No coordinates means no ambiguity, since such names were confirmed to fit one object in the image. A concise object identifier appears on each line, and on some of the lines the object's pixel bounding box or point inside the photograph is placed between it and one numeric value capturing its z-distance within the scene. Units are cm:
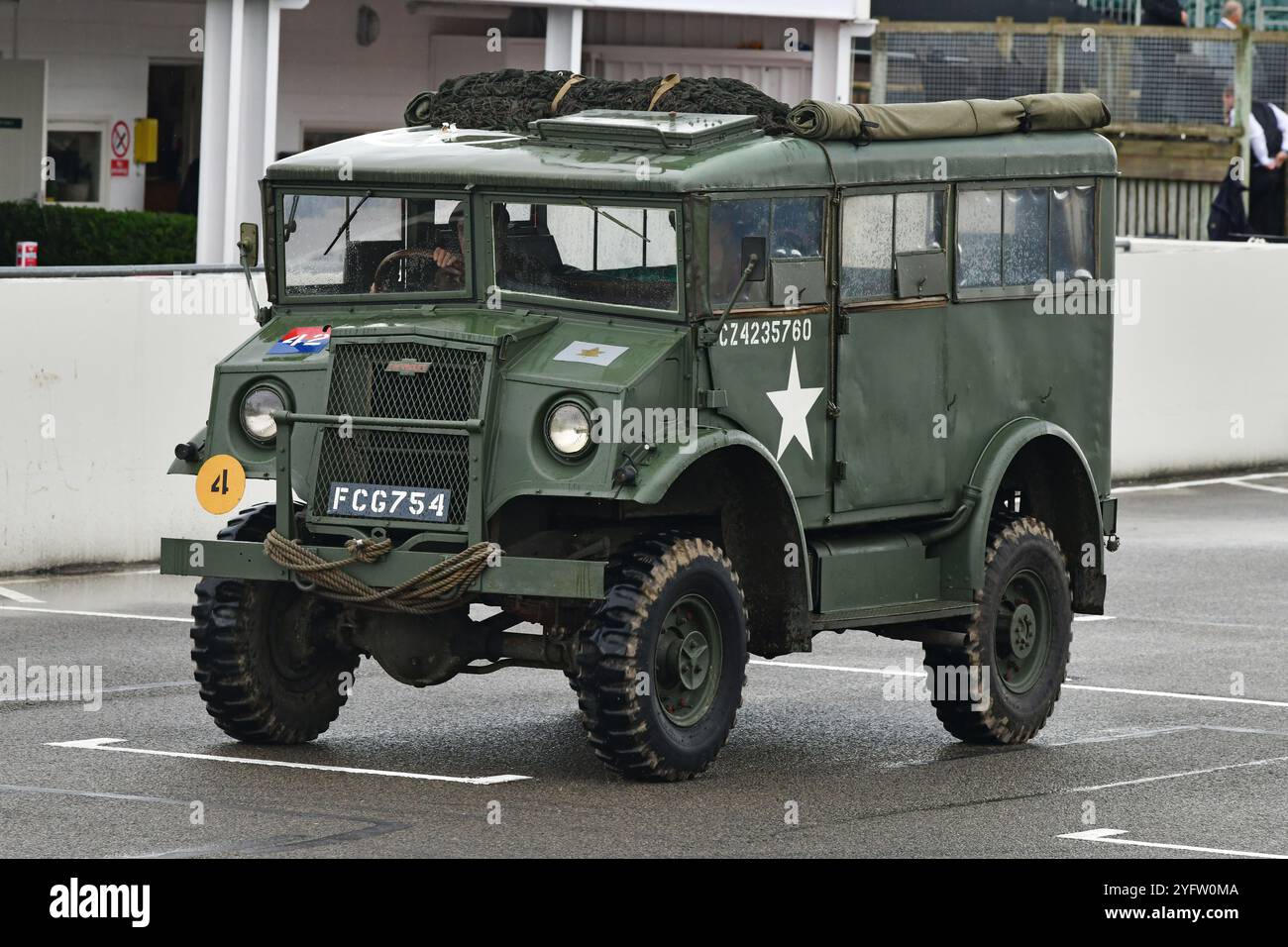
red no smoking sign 2936
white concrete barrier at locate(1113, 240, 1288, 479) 2281
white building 2544
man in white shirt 3244
